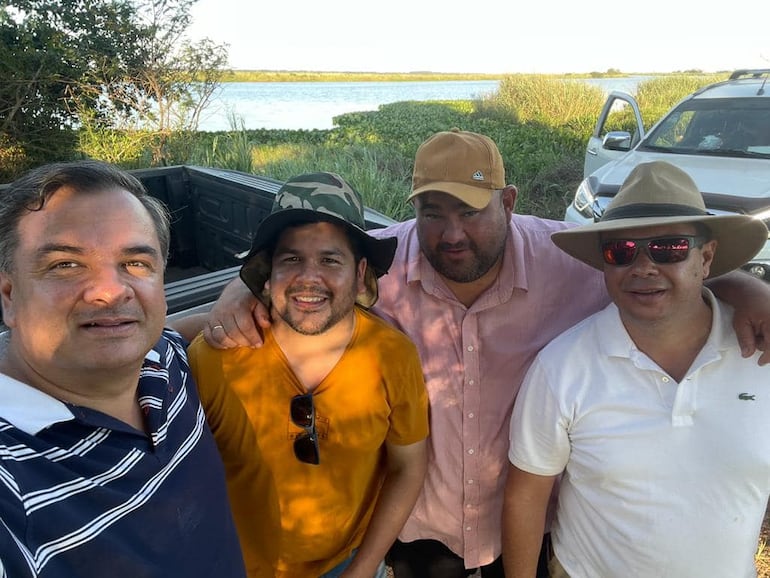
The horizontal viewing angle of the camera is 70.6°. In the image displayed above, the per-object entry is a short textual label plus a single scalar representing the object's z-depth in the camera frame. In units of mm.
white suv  4172
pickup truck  3680
